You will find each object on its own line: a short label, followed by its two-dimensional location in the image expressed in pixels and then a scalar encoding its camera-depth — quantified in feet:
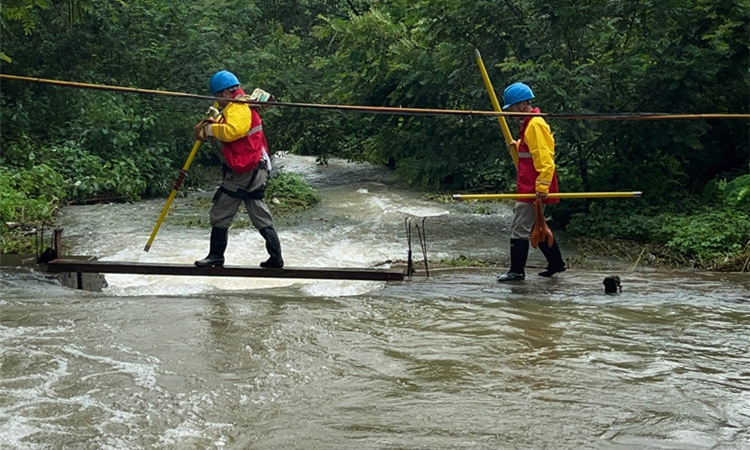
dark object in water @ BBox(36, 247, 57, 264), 27.48
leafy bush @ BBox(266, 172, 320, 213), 53.11
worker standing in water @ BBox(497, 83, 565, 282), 24.81
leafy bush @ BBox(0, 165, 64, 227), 41.96
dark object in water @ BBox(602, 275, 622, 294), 25.14
